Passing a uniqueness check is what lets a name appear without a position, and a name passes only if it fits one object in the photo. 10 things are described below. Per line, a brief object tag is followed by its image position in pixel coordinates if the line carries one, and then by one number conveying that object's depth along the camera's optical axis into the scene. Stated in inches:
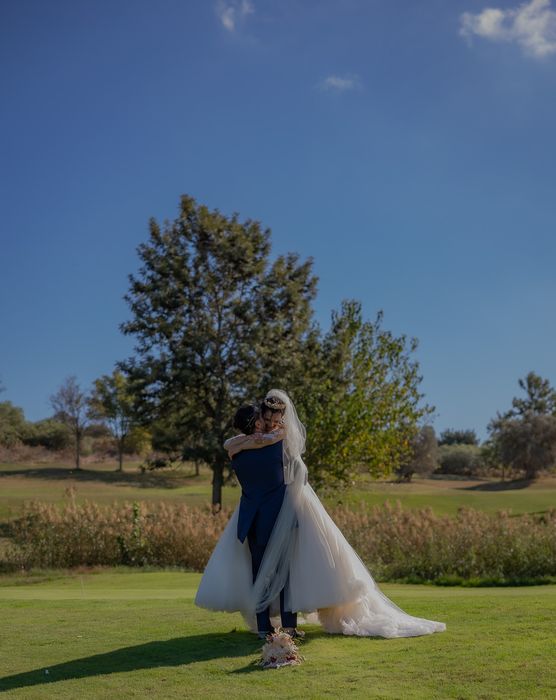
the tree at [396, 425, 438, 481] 2300.7
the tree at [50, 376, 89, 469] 2064.5
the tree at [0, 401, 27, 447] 1911.9
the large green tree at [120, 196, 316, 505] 1152.2
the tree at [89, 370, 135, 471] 2246.6
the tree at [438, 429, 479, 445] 3422.7
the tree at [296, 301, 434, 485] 1184.2
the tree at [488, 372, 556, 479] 2203.5
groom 286.4
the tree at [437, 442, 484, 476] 2687.0
